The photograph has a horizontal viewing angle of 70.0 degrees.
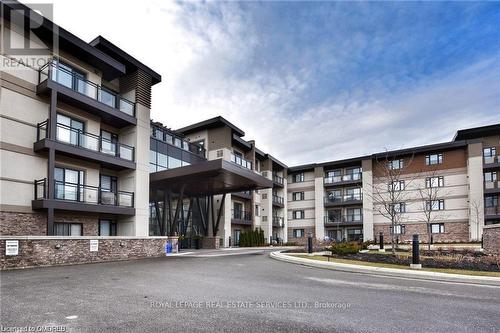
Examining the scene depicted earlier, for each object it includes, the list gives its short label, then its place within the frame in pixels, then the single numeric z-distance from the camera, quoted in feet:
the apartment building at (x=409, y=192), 124.06
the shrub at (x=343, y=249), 66.22
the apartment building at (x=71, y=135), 58.59
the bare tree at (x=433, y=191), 132.67
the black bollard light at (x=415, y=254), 45.57
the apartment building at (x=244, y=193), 120.26
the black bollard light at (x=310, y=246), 69.77
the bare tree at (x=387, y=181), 141.38
